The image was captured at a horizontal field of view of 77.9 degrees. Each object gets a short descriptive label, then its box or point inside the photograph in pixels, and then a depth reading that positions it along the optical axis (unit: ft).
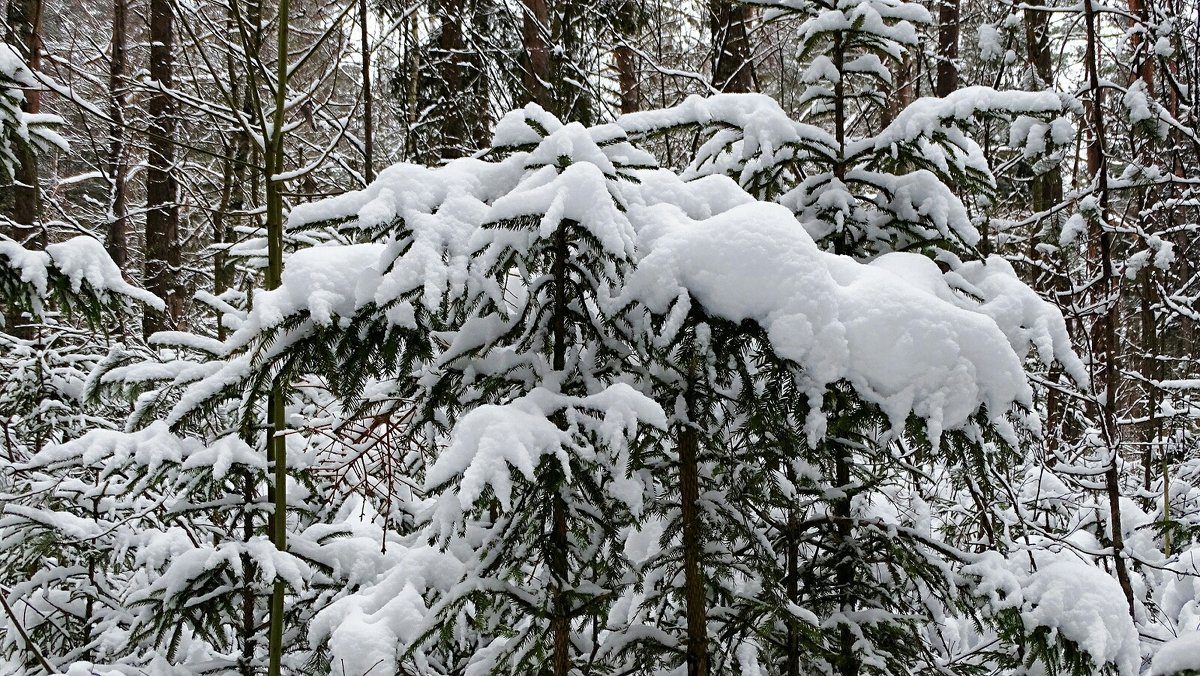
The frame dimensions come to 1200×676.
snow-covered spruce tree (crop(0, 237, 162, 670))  11.25
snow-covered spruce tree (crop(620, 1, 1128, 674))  8.69
